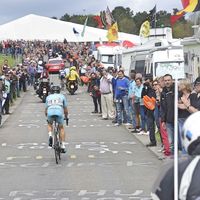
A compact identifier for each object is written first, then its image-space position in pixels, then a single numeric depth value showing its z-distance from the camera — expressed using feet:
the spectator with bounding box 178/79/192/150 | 43.57
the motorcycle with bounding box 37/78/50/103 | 114.21
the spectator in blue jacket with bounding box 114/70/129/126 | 76.84
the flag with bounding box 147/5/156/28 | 137.43
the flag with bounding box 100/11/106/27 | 185.24
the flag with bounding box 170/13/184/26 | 66.06
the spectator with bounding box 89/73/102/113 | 92.48
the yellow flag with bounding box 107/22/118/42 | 153.17
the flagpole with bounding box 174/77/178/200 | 13.85
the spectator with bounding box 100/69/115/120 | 84.74
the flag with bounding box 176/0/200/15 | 55.98
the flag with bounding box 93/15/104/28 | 204.01
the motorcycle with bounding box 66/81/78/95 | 128.47
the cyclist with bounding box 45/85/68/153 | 51.11
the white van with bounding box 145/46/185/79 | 83.61
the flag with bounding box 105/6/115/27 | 158.71
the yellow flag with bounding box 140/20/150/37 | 129.83
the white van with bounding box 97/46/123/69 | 155.92
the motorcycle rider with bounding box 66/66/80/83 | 127.55
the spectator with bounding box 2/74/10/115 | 93.97
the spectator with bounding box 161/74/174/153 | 46.32
